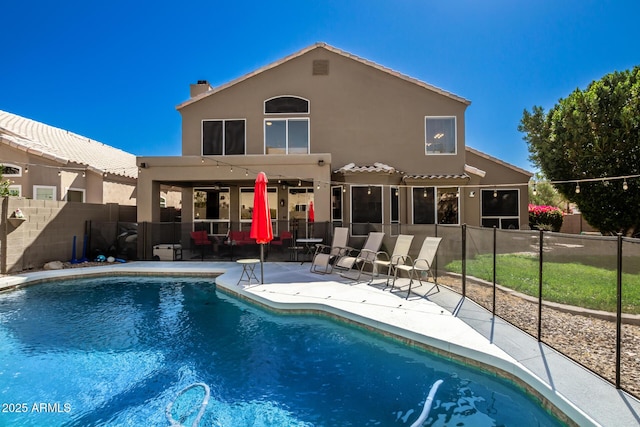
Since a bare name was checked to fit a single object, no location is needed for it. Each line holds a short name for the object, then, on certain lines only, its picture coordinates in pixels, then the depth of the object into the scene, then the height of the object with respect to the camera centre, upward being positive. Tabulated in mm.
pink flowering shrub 22047 -30
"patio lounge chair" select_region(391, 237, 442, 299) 7585 -936
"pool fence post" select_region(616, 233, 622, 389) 3565 -992
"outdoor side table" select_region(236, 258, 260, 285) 9077 -1675
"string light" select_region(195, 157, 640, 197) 12500 +1366
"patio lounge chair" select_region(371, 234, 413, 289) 8414 -852
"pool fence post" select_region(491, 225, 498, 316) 5996 -685
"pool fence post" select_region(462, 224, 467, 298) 7208 -963
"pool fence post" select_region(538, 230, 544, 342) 4809 -1281
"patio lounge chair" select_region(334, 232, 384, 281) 9141 -1055
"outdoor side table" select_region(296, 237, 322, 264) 12523 -1179
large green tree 14102 +3071
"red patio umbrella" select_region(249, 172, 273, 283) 8789 +17
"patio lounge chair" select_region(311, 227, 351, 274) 9953 -1116
